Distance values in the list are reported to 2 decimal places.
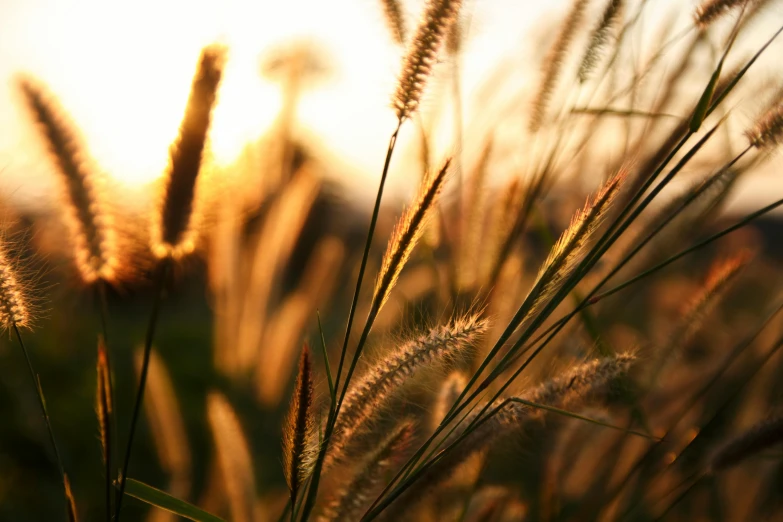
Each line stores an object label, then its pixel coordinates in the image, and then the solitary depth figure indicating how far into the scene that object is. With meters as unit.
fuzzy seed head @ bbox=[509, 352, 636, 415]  0.71
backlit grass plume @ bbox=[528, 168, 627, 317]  0.57
